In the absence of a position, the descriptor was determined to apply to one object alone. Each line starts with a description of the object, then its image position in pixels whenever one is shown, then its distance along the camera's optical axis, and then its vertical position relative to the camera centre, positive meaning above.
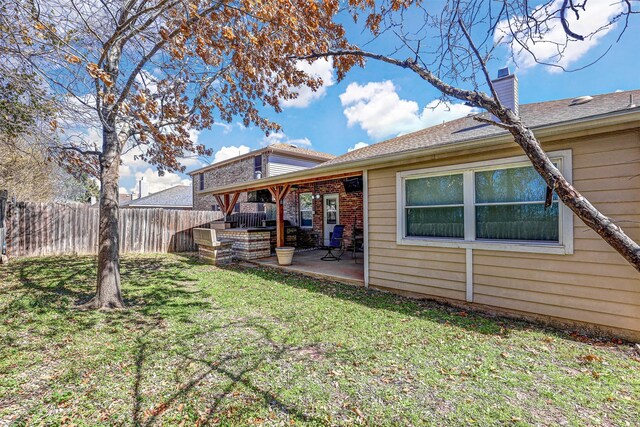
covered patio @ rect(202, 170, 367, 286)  7.55 -0.21
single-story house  3.55 +0.02
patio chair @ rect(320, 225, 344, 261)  9.09 -0.92
